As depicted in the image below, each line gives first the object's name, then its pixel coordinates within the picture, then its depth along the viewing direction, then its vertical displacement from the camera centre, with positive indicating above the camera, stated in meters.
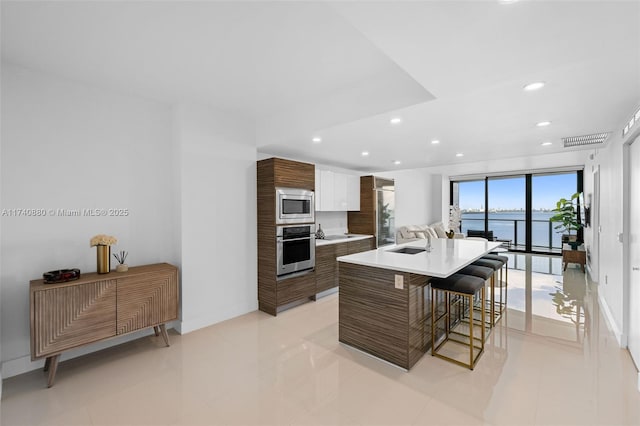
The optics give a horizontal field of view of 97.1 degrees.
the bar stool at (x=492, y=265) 3.15 -0.67
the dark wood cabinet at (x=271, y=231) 3.68 -0.28
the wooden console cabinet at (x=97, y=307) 2.19 -0.84
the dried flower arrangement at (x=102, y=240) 2.58 -0.26
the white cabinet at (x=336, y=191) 4.89 +0.34
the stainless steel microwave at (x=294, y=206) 3.71 +0.06
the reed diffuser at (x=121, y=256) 2.90 -0.46
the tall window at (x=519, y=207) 8.21 +0.04
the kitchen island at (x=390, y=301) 2.45 -0.86
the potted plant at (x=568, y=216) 6.84 -0.21
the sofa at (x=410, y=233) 7.09 -0.60
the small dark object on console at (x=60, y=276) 2.31 -0.53
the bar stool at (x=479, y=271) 2.93 -0.68
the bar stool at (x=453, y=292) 2.48 -0.84
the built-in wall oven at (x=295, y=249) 3.71 -0.54
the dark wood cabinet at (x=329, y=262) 4.31 -0.82
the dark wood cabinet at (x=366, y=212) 5.65 -0.05
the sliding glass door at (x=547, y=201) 8.02 +0.20
